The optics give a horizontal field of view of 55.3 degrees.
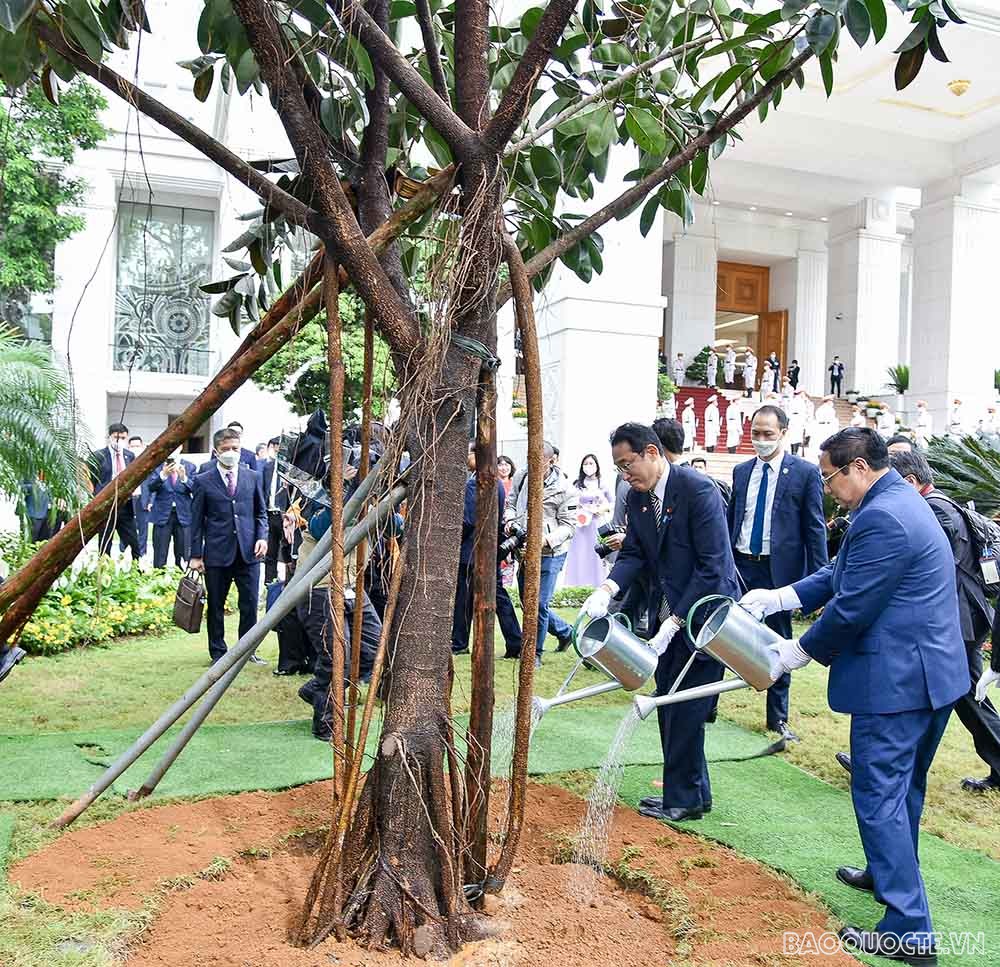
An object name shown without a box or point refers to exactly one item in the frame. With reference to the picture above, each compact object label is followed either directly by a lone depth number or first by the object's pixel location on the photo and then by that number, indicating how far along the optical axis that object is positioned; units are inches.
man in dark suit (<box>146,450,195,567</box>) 542.6
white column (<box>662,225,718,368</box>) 1272.1
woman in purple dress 462.9
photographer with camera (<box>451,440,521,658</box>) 320.8
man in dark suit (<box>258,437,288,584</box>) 350.0
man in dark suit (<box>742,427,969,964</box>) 131.3
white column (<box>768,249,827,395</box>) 1294.3
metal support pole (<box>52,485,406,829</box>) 132.0
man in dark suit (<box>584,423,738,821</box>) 184.4
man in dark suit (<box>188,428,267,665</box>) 319.3
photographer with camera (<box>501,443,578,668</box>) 337.1
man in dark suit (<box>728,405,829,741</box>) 255.8
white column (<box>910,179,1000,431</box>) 1076.5
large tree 123.2
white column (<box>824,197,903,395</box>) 1194.6
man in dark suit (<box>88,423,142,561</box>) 512.1
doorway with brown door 1360.7
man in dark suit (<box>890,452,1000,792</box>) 208.4
